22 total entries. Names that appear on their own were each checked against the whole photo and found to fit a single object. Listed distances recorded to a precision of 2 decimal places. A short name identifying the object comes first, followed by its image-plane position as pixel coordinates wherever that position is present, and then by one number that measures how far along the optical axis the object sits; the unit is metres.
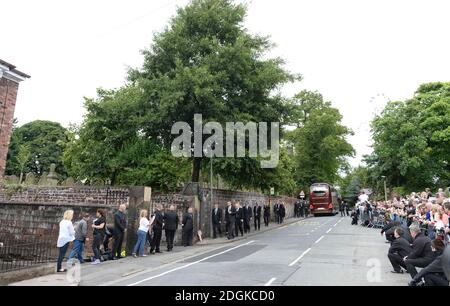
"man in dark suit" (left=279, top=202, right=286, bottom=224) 34.84
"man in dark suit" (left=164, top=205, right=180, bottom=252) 16.72
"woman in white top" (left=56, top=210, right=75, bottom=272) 11.46
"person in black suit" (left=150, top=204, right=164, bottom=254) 15.93
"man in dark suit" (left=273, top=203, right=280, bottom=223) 34.57
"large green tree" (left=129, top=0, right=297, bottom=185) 20.41
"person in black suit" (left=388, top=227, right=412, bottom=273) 10.76
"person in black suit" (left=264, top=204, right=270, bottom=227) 30.72
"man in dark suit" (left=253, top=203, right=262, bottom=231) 27.70
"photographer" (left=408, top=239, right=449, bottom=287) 7.81
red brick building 23.00
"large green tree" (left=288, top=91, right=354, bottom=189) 53.09
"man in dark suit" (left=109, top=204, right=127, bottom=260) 14.05
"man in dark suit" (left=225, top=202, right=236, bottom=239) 21.41
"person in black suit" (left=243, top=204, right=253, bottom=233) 24.20
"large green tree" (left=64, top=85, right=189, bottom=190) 20.98
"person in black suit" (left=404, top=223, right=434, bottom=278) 9.23
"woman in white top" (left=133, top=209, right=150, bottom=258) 14.52
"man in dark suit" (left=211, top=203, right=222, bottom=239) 21.70
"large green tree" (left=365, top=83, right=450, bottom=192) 34.31
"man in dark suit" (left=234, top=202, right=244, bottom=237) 22.55
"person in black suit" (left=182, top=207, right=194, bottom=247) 18.34
